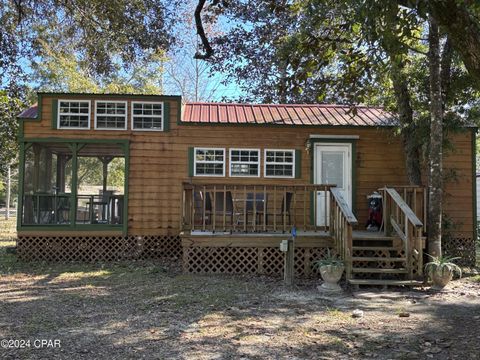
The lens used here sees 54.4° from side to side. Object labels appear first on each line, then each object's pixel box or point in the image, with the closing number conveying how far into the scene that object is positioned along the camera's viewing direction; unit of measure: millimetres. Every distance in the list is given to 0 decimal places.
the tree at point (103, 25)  10945
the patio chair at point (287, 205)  8477
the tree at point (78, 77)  18156
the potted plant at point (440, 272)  6863
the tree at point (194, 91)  25594
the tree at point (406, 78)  5312
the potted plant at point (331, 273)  6918
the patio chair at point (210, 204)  8811
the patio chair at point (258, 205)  9398
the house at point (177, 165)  9797
